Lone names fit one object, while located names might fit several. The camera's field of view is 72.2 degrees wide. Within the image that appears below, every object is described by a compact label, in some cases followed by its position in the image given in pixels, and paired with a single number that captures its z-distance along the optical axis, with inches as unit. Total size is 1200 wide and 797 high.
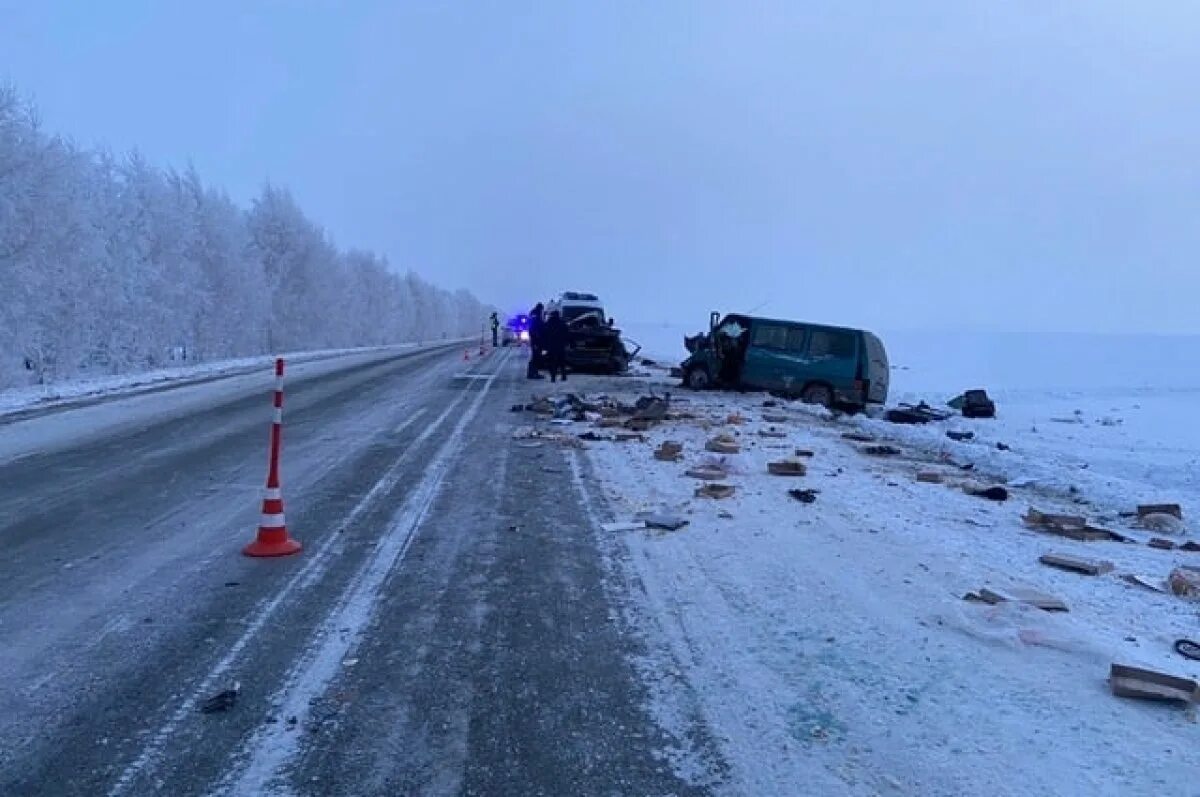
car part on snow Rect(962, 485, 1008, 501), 350.3
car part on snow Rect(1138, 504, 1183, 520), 335.3
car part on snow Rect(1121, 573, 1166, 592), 226.3
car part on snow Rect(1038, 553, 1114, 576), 237.5
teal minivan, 754.8
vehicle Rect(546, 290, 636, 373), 1010.7
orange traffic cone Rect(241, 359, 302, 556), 228.7
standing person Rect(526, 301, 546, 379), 940.9
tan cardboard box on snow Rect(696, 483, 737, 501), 322.3
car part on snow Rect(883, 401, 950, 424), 712.4
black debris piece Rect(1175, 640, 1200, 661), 172.2
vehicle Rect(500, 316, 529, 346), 2409.2
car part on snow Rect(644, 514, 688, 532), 269.4
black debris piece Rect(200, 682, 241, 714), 136.8
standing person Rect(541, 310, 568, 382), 896.9
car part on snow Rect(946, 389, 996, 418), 853.2
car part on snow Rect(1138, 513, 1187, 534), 319.6
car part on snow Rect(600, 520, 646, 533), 268.1
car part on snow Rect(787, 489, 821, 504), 320.2
